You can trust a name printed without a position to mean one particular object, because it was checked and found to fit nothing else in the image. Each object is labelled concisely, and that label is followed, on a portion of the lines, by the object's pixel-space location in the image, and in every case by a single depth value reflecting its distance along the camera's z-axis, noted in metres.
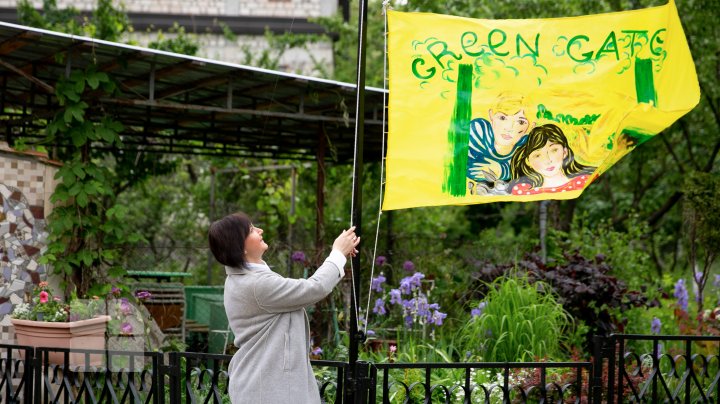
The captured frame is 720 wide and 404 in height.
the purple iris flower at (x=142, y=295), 8.23
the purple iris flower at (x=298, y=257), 9.32
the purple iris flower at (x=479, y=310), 7.85
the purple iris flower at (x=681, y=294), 11.19
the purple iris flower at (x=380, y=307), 8.52
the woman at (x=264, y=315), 4.19
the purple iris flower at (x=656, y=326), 9.80
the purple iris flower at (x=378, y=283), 8.78
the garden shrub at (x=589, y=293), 8.94
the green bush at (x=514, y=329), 7.49
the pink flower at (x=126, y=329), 7.66
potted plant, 6.97
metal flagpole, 4.70
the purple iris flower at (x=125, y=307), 7.97
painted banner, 5.11
